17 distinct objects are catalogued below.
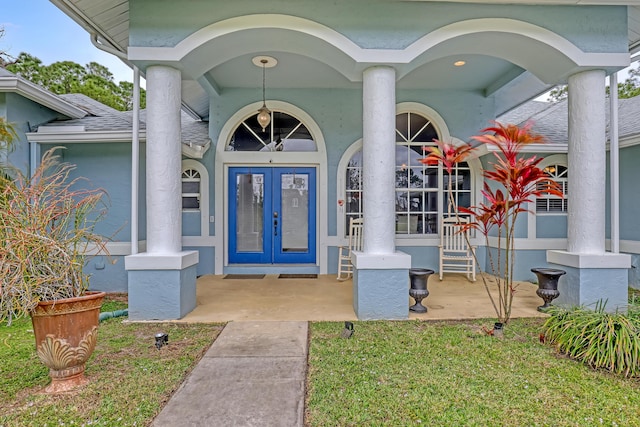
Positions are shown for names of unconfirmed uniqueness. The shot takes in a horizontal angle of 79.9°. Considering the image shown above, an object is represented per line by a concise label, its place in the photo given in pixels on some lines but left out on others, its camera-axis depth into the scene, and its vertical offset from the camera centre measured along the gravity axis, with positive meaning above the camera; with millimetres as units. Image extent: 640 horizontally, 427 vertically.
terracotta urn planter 2588 -835
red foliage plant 3527 +418
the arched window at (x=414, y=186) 7395 +546
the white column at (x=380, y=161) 4359 +615
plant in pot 2480 -462
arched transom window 7395 +1532
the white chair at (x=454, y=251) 6645 -672
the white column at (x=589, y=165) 4492 +579
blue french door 7391 -7
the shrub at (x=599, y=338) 2943 -1044
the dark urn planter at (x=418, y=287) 4531 -875
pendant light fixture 5945 +2429
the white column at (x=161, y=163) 4367 +598
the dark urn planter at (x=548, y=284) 4547 -854
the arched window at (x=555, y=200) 6902 +244
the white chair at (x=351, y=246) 6749 -574
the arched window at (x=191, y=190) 7254 +480
